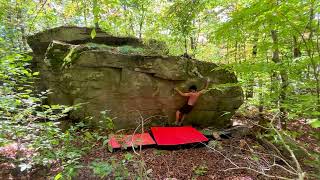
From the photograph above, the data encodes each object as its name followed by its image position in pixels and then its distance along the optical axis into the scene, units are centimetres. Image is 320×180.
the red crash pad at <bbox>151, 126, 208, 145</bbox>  569
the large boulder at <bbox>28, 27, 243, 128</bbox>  636
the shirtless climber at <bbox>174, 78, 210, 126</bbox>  677
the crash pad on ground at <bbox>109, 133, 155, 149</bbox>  453
